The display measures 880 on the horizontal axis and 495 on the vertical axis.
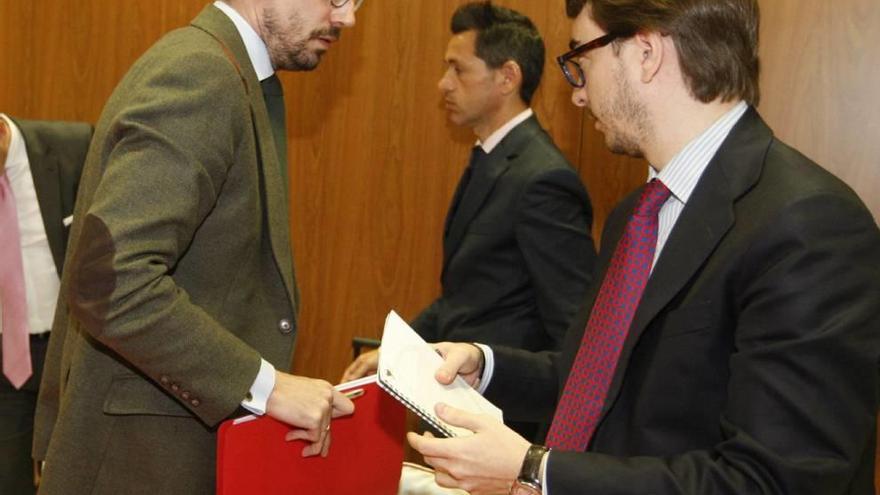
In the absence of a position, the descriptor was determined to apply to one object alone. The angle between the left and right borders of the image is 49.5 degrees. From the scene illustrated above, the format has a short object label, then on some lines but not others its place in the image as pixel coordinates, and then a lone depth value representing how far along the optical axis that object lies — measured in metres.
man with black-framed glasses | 1.24
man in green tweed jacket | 1.51
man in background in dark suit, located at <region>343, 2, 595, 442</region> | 2.77
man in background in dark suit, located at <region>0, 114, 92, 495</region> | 2.84
